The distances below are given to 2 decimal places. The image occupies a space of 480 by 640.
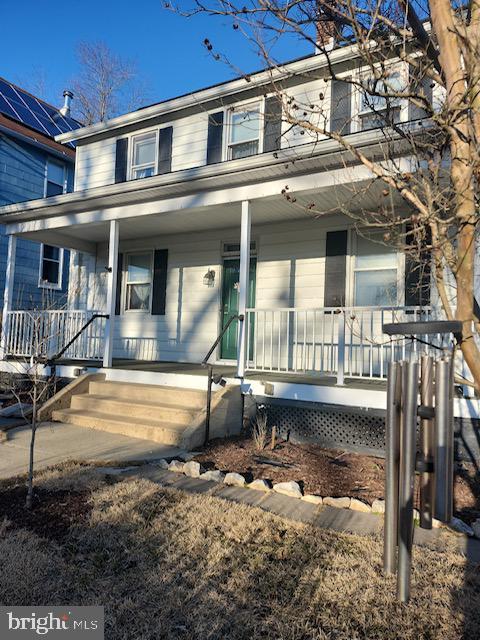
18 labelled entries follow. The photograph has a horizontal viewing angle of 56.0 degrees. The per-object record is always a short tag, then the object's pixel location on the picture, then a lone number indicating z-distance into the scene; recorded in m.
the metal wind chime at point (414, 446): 1.67
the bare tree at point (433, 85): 2.29
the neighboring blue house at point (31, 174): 12.16
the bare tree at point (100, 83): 20.95
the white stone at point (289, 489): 3.74
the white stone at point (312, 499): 3.61
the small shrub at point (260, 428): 5.22
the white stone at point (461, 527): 3.12
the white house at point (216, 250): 5.79
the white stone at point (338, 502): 3.52
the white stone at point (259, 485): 3.84
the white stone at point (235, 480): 3.93
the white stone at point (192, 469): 4.17
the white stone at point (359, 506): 3.45
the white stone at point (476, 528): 3.09
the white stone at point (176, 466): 4.29
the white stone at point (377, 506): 3.42
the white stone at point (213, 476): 4.04
